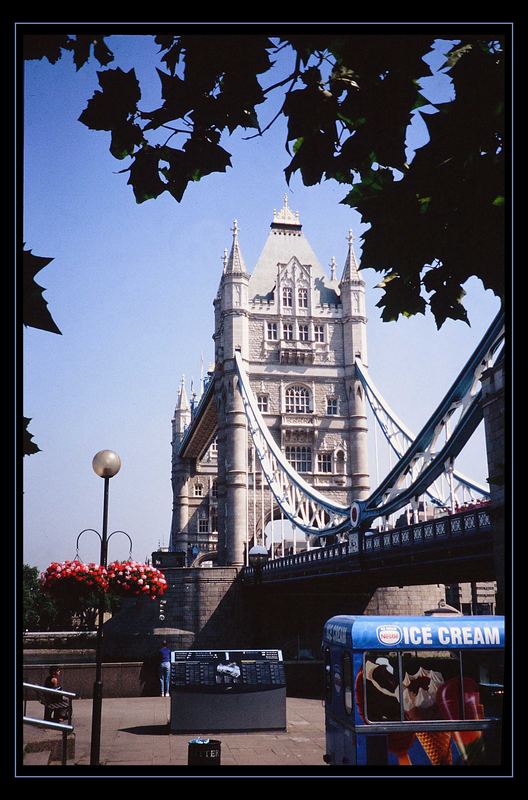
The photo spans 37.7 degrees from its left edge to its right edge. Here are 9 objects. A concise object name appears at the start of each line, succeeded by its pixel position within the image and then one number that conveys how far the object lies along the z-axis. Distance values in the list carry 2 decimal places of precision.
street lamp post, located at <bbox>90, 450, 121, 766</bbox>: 11.15
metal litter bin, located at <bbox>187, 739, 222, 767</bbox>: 8.95
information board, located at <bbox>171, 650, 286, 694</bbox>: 14.27
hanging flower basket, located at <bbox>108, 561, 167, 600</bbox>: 14.48
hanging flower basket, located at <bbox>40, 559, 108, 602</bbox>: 13.89
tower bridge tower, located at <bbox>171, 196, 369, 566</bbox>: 53.59
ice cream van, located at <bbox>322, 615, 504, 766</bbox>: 8.97
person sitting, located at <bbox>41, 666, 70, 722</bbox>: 11.73
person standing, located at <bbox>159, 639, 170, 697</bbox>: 21.12
